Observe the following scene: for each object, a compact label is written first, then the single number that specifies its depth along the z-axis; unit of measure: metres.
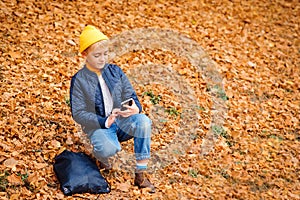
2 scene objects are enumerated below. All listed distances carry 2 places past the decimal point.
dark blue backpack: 3.90
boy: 3.93
